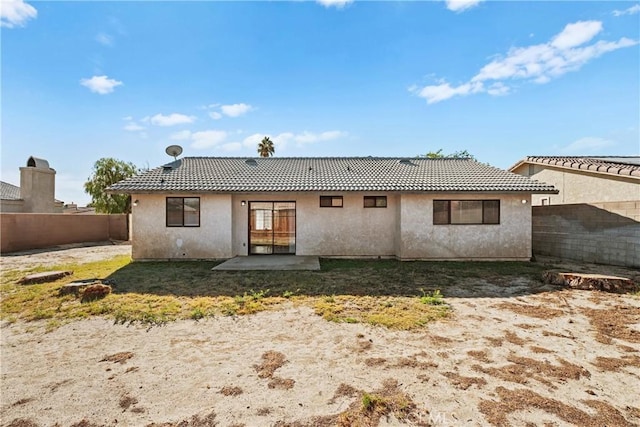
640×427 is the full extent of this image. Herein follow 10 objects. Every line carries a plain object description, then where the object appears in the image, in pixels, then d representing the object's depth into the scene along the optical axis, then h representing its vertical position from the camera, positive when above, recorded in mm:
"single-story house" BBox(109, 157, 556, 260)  10484 -78
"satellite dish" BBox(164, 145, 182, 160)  13898 +3017
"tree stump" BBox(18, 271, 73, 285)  7629 -1705
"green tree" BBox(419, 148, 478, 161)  35378 +7457
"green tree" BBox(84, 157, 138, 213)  26969 +2798
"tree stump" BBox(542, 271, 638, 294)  6680 -1657
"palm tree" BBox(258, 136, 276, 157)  30378 +6920
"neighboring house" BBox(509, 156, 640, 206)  10624 +1432
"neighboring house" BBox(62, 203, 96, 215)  32562 +573
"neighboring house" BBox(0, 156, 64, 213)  19672 +1606
